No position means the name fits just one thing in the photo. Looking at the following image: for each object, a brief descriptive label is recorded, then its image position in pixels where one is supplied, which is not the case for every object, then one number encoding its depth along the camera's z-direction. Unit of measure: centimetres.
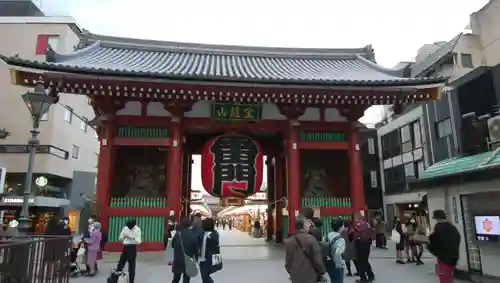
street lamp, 723
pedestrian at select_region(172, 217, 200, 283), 716
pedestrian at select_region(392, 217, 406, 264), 1162
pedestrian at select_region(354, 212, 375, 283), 847
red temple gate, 1207
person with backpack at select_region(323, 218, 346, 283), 684
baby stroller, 941
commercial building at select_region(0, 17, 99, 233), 3022
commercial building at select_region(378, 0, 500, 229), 1894
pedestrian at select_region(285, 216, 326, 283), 522
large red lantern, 1303
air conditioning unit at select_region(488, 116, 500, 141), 1059
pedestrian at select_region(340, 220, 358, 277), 896
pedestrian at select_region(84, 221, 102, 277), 914
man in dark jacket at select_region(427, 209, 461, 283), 630
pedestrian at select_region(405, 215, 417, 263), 1171
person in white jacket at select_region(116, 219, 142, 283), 781
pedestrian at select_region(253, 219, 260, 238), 2419
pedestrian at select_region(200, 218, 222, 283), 681
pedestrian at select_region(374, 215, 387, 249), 1739
